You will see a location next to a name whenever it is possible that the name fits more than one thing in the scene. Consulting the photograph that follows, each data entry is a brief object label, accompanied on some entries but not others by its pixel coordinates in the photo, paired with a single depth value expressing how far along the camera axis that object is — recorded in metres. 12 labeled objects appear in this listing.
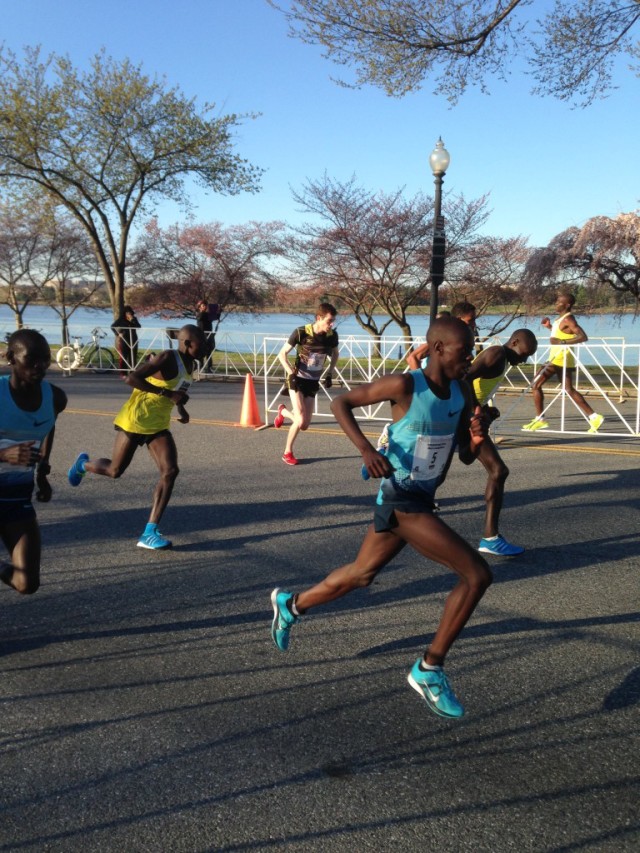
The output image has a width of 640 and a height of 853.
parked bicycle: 23.73
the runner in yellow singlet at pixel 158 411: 6.37
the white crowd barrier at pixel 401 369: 13.55
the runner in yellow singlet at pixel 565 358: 12.33
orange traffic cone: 13.54
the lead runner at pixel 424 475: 3.75
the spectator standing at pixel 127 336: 22.67
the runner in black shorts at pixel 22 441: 4.37
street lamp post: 14.92
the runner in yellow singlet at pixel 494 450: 6.14
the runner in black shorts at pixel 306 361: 10.20
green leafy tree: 24.16
